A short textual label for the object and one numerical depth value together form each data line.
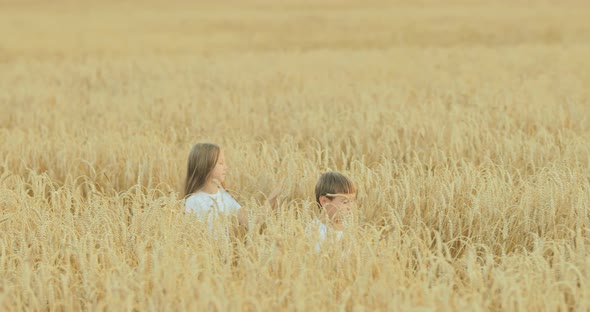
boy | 7.95
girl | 9.13
